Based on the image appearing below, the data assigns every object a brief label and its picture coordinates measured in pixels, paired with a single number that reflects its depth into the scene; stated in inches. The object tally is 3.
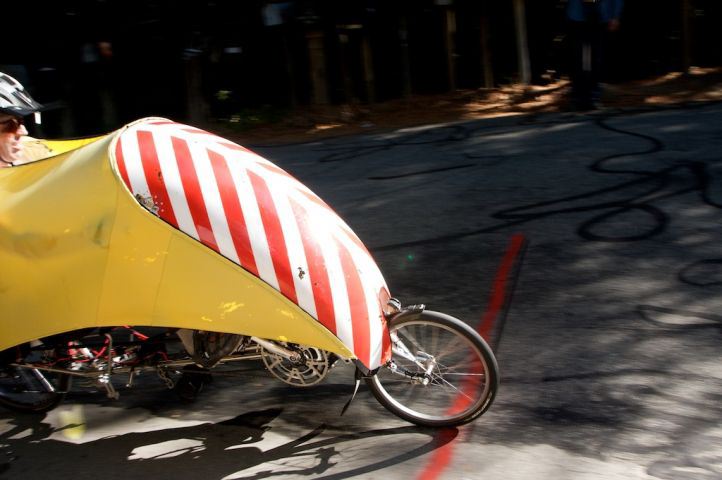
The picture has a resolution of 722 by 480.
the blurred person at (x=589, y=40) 448.5
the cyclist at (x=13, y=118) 179.0
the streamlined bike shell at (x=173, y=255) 152.7
